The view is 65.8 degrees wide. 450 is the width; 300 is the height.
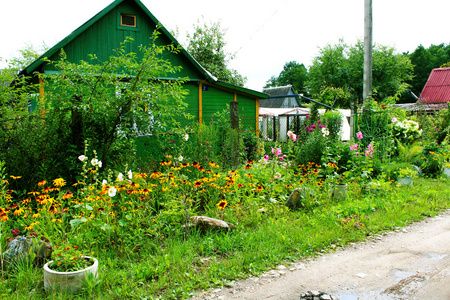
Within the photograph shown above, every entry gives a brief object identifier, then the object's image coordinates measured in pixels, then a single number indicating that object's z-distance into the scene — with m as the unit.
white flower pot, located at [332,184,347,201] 5.74
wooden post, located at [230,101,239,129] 8.16
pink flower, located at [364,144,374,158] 7.16
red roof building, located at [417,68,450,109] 25.11
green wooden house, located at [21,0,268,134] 11.28
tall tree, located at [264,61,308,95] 72.38
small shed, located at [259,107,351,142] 16.88
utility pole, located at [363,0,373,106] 9.57
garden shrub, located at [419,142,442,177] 8.51
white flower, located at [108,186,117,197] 3.66
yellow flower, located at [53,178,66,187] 4.04
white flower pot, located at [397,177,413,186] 7.06
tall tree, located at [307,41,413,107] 37.56
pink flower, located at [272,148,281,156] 6.39
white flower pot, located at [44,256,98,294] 2.87
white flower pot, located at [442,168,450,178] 8.39
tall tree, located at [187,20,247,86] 26.70
